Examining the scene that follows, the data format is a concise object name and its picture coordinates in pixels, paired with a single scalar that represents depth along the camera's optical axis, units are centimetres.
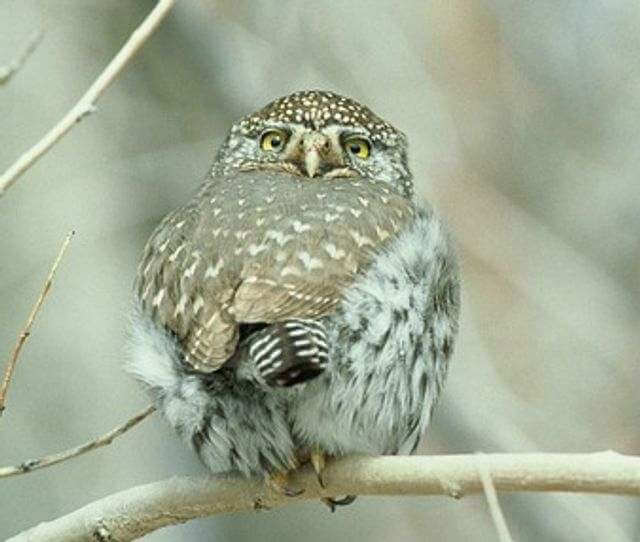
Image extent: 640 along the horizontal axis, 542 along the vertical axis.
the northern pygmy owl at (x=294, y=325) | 750
